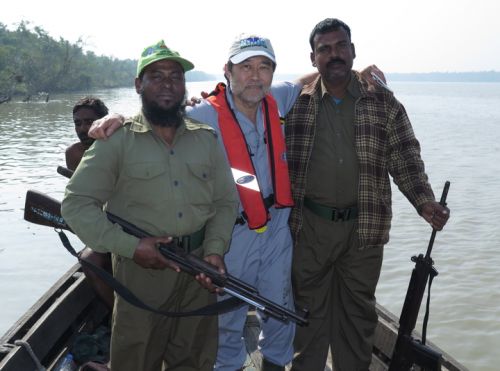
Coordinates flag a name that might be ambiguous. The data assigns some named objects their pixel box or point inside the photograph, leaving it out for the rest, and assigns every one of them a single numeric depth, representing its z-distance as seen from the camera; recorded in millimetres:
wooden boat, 3406
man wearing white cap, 3301
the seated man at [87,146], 4145
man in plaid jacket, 3418
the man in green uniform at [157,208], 2607
